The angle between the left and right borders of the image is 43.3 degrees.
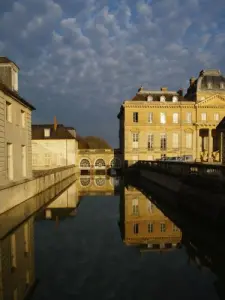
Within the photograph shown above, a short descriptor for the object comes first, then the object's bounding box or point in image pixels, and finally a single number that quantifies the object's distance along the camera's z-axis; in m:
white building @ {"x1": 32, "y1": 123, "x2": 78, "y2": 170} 44.25
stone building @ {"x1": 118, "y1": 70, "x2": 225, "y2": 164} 45.78
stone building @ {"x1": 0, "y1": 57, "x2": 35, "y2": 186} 15.21
